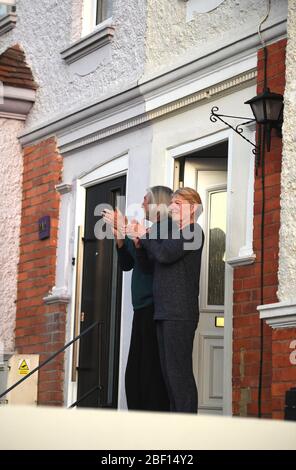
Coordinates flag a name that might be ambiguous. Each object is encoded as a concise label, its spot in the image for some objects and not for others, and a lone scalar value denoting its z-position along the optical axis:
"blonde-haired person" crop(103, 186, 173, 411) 10.62
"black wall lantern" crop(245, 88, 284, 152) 10.12
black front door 12.44
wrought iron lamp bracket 10.40
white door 11.41
